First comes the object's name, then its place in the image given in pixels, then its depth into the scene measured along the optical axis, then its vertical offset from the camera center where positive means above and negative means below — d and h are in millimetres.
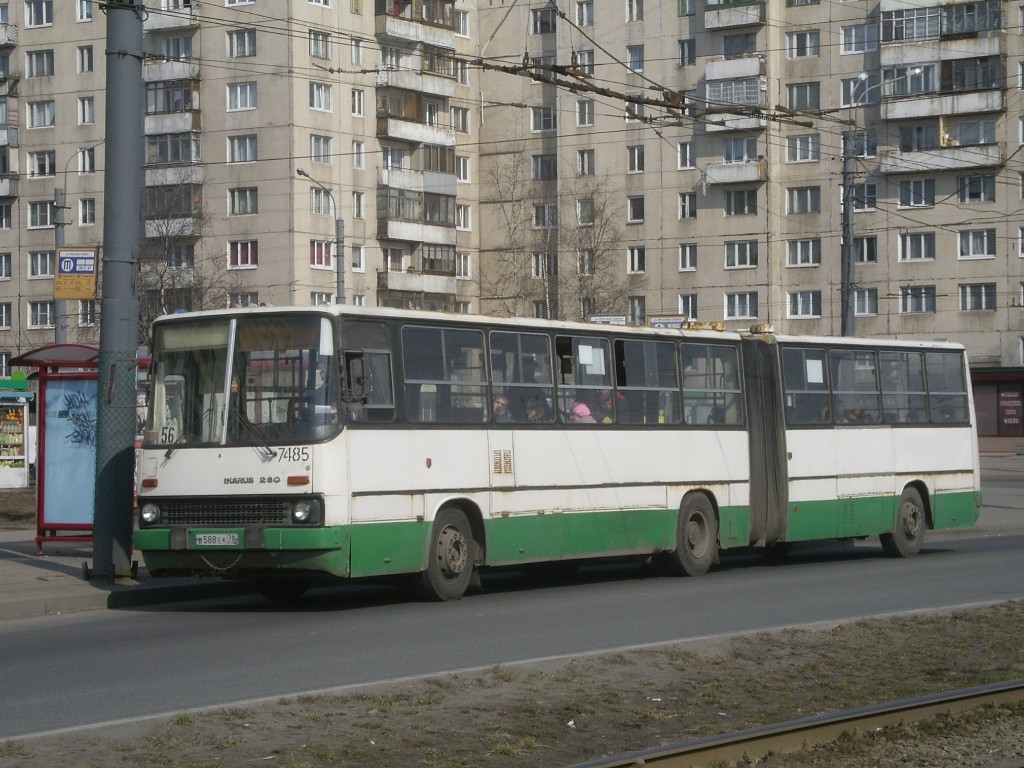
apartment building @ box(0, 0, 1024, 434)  66312 +12599
